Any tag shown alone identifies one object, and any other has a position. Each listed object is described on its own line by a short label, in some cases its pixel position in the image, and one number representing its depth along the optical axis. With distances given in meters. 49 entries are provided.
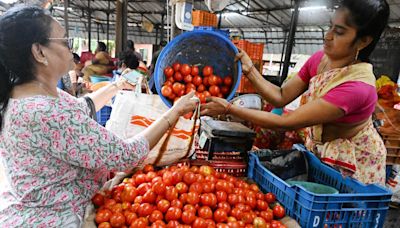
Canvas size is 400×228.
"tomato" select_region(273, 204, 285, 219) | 1.50
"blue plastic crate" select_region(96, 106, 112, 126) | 3.91
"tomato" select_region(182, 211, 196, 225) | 1.40
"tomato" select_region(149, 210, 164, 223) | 1.39
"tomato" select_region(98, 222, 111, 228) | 1.33
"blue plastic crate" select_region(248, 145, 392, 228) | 1.32
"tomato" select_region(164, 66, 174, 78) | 1.90
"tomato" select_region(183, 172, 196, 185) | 1.60
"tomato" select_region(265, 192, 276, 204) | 1.61
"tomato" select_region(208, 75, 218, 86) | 1.96
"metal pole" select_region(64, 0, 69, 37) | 6.86
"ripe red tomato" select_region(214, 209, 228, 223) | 1.44
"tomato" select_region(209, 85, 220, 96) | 1.93
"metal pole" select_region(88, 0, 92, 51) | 15.10
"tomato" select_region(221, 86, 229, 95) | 2.00
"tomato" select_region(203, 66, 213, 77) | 1.99
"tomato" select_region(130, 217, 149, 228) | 1.33
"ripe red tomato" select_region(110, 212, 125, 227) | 1.36
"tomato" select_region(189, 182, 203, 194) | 1.54
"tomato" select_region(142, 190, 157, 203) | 1.49
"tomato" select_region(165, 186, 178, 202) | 1.50
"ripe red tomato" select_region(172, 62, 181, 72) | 1.95
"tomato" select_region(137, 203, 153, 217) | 1.42
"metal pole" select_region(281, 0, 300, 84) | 5.58
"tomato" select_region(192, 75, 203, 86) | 1.95
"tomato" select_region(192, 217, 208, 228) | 1.37
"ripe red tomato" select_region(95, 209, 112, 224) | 1.38
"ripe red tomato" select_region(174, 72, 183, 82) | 1.93
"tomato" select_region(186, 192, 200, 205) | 1.49
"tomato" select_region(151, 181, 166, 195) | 1.51
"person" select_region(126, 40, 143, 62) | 6.91
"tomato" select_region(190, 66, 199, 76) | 1.99
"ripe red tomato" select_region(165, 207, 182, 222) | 1.41
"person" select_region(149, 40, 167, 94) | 2.55
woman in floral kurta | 1.22
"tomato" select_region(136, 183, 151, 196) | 1.55
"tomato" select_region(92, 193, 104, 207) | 1.50
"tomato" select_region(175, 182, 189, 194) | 1.54
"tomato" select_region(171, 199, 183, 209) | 1.45
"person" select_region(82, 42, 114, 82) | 5.90
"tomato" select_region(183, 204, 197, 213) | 1.43
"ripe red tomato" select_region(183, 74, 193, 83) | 1.94
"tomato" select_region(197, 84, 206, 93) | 1.93
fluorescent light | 11.12
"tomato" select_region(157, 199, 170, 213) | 1.44
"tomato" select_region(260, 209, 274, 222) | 1.49
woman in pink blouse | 1.57
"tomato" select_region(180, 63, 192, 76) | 1.94
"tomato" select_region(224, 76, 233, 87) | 1.99
